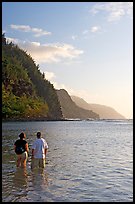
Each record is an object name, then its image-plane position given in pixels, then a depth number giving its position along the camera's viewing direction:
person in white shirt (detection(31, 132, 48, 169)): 16.52
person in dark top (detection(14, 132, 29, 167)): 16.80
